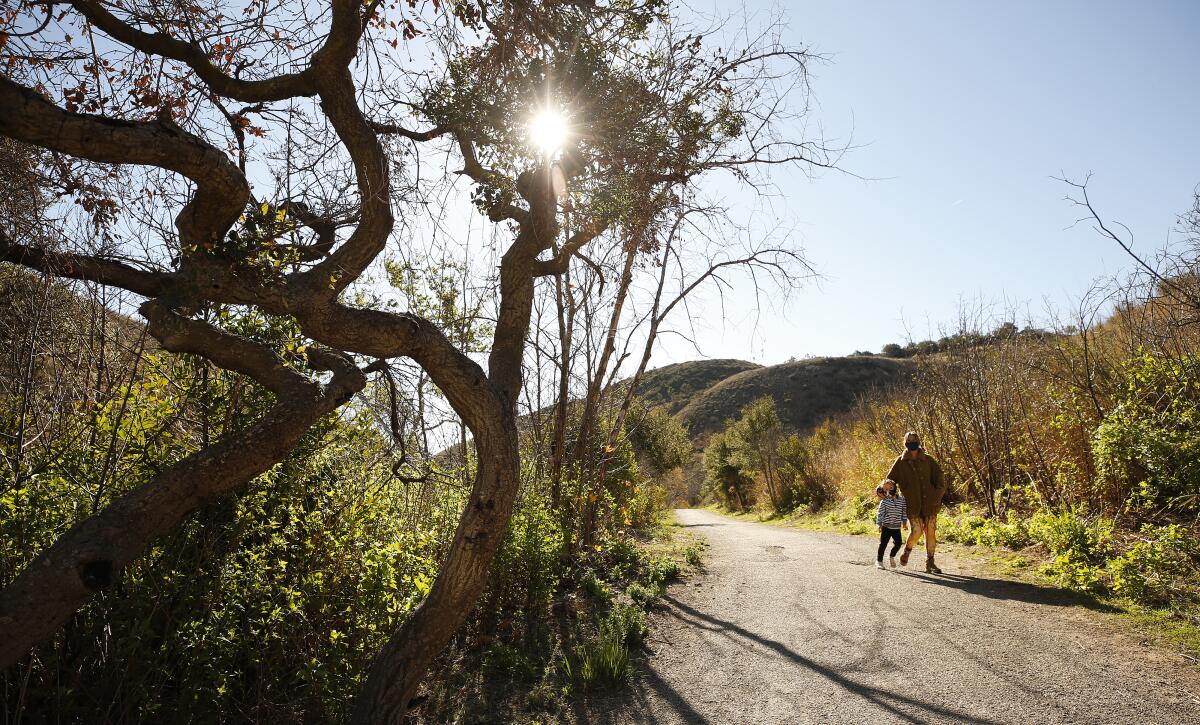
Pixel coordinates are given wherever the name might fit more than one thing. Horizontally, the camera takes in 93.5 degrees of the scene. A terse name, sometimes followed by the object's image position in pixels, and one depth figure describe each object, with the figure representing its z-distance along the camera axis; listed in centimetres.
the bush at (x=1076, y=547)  583
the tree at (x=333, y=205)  276
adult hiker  767
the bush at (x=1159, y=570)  512
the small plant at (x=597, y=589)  714
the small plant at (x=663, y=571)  801
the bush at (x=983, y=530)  786
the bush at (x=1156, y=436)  587
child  795
